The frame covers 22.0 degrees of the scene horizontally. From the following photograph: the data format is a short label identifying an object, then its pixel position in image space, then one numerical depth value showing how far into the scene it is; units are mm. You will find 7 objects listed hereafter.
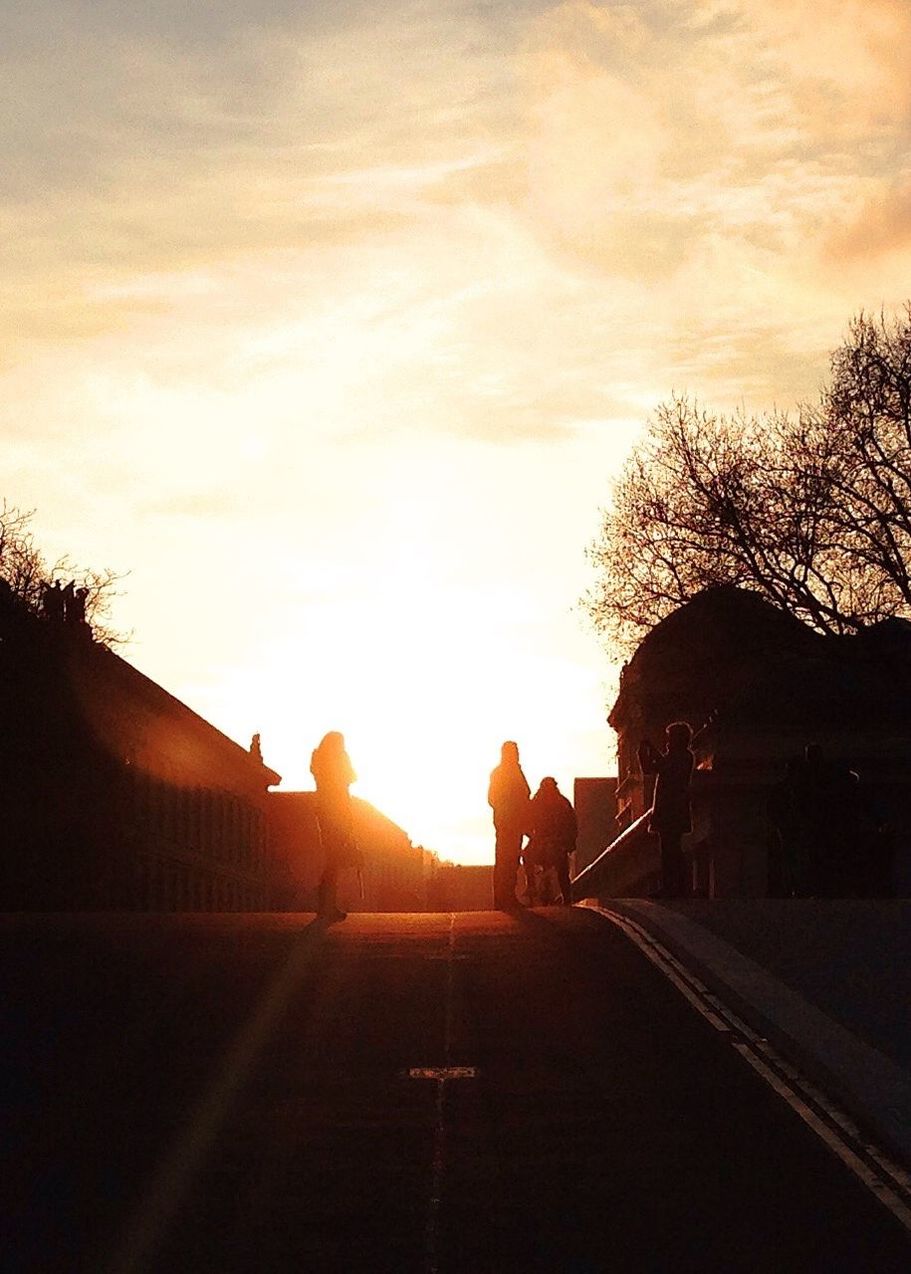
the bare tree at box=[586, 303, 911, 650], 49531
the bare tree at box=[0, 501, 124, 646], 58375
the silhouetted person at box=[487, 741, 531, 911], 28109
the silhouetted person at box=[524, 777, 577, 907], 31641
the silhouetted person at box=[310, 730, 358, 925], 25859
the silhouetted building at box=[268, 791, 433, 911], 110312
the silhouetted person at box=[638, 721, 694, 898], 28625
